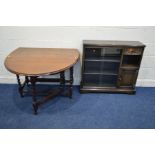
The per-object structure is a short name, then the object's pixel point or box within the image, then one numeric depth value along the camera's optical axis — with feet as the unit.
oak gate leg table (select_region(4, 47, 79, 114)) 5.96
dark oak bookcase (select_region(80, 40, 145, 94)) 7.93
